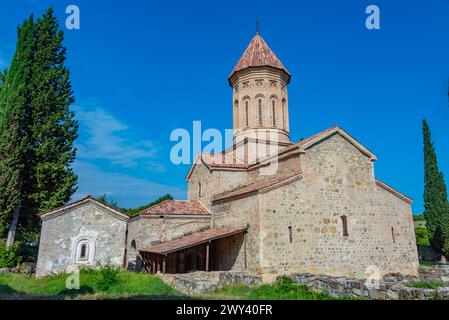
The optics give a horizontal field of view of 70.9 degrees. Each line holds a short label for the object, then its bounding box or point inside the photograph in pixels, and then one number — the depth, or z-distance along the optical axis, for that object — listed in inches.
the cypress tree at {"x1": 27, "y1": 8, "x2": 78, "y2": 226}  629.3
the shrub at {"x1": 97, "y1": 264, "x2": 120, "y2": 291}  386.3
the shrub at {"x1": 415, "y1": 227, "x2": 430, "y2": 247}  1098.2
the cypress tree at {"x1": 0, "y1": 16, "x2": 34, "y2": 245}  577.3
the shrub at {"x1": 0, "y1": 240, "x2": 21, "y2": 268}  554.6
